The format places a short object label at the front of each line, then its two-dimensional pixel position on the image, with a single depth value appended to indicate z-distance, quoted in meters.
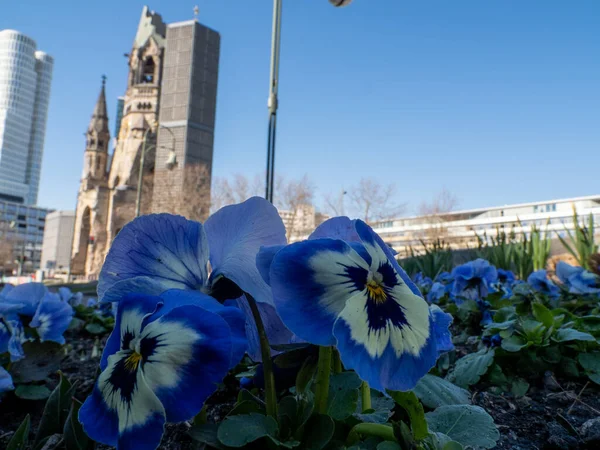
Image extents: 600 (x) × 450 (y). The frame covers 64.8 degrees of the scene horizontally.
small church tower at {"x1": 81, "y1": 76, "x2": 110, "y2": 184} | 54.06
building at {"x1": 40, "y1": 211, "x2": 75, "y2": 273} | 72.01
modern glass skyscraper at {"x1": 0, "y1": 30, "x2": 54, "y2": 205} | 127.25
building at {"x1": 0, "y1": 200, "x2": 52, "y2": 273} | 108.81
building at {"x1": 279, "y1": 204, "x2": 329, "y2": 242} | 37.19
